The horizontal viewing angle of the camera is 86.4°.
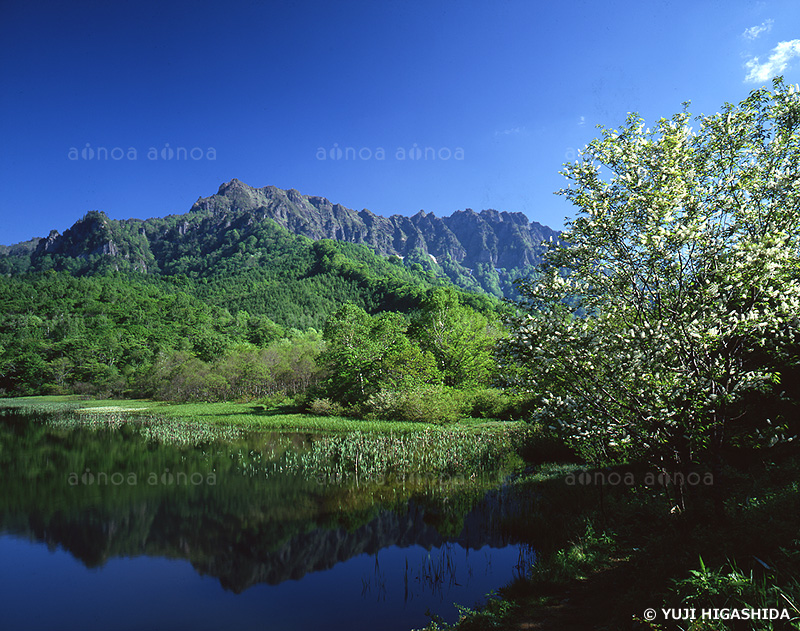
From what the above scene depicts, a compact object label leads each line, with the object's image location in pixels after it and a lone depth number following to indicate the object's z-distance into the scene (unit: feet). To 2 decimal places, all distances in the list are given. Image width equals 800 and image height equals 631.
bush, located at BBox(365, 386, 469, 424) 130.38
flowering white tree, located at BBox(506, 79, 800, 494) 27.14
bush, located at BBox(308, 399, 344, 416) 157.45
